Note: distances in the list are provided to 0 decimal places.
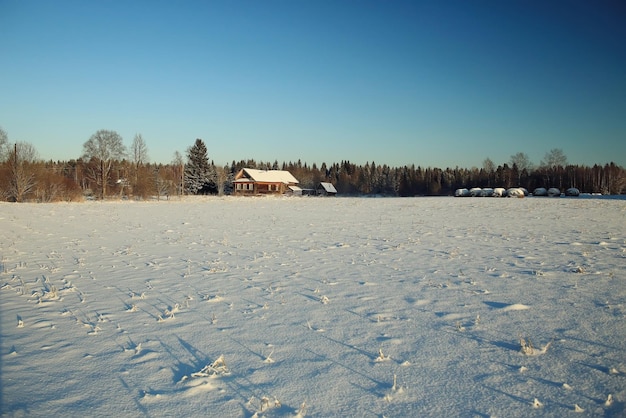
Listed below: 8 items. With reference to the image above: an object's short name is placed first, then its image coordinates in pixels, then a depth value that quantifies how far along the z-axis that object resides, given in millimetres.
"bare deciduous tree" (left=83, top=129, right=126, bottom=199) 61031
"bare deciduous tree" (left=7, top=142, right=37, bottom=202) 41844
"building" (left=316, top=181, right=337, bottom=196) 105688
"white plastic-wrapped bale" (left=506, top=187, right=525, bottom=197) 60356
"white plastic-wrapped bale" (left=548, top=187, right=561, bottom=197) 65938
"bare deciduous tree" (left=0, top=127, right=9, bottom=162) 47088
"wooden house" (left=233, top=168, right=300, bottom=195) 83375
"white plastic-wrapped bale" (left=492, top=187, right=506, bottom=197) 63694
